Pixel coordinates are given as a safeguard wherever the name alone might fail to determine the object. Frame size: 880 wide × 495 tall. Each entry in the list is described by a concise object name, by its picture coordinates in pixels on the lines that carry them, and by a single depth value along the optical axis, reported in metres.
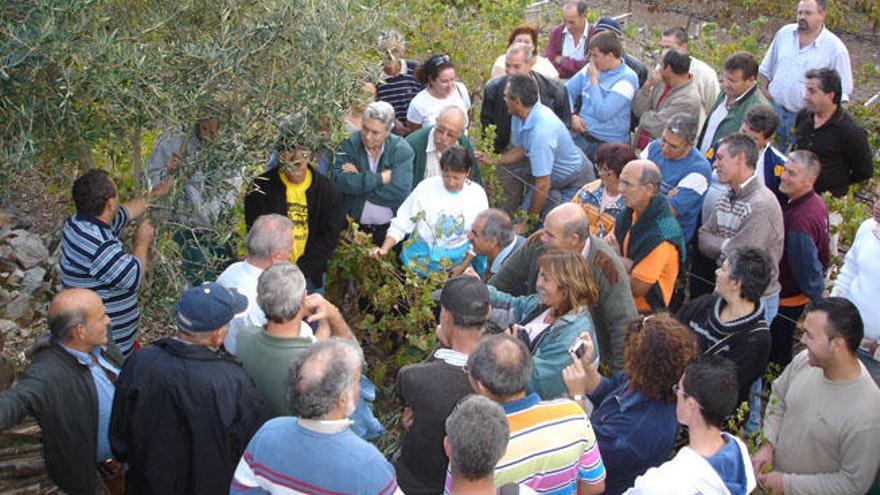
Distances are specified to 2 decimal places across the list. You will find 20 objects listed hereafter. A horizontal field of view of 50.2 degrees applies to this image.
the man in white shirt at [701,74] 8.95
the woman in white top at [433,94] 8.14
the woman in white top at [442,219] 6.84
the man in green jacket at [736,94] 7.93
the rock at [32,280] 7.96
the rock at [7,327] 7.39
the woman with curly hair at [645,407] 4.63
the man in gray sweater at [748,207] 6.43
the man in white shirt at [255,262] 5.45
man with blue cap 4.45
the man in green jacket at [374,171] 7.20
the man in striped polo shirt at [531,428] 4.08
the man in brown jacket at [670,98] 8.40
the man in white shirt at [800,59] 8.95
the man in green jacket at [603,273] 5.70
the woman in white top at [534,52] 9.23
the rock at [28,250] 8.24
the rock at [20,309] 7.68
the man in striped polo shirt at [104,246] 5.42
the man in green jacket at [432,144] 7.35
